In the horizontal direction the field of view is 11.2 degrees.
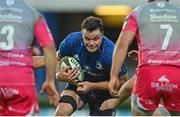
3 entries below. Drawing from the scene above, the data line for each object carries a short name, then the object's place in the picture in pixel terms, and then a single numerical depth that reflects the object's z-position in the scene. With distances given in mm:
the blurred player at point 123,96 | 12258
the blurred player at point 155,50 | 10883
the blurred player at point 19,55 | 10328
